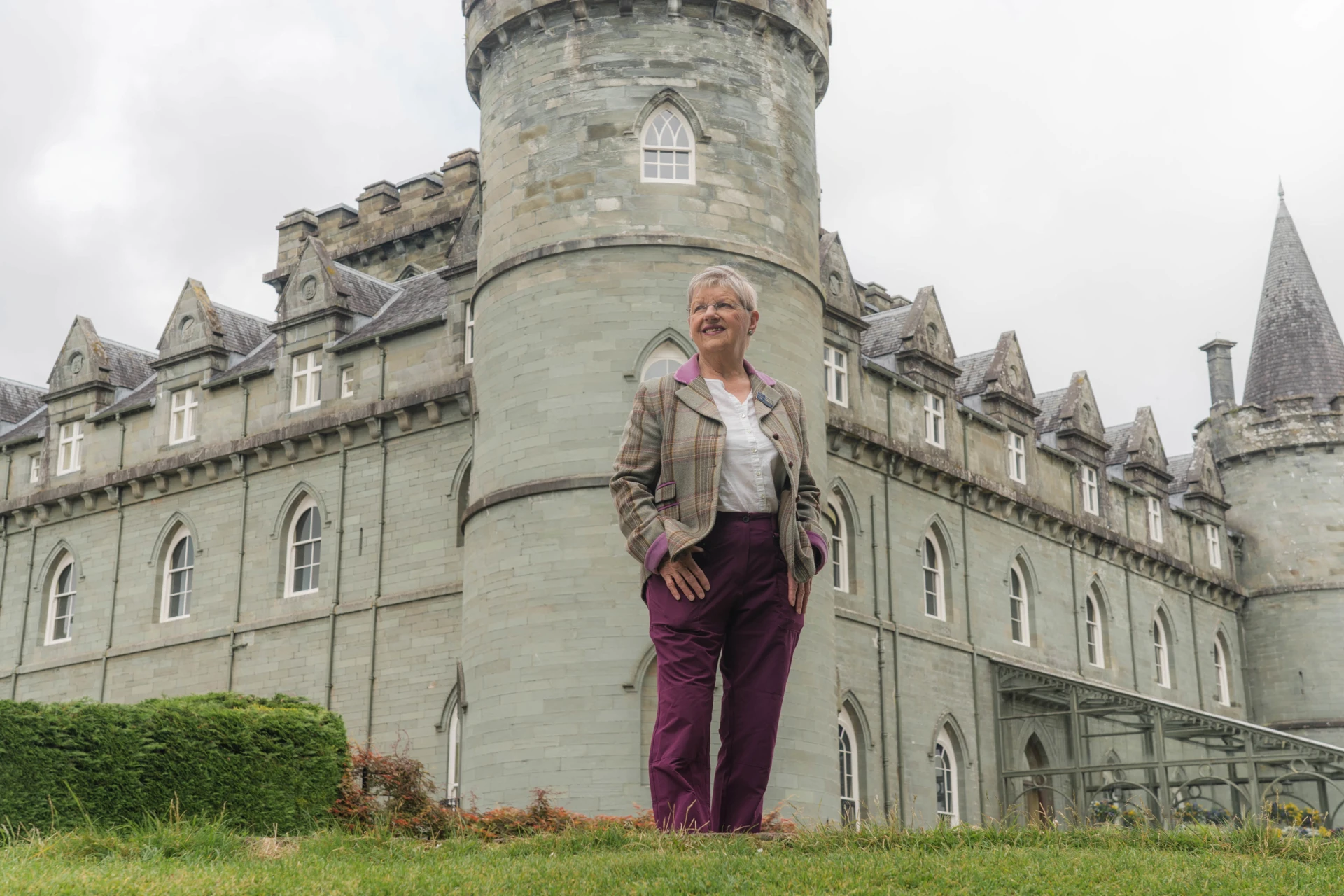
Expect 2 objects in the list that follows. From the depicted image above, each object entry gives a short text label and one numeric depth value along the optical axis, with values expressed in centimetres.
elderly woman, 759
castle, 2195
